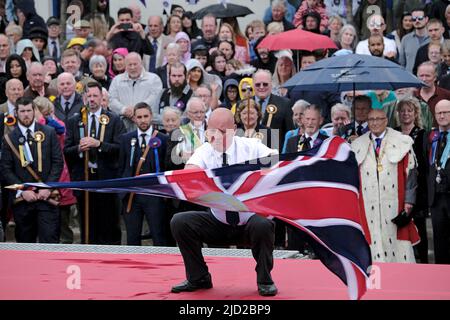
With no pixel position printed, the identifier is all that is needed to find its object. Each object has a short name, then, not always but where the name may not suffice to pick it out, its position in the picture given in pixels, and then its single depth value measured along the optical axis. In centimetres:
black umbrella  1839
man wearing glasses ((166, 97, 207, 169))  1449
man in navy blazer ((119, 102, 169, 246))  1467
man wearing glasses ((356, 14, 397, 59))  1708
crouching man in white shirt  1027
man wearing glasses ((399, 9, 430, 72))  1744
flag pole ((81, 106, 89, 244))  1499
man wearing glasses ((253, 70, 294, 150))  1522
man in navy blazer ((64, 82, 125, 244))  1512
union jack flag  1002
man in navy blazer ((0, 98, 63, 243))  1470
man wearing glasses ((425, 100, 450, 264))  1373
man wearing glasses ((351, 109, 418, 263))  1353
